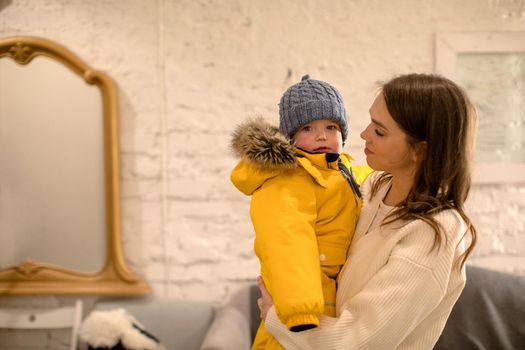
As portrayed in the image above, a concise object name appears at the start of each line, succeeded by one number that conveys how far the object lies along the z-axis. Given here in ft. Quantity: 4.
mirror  9.13
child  3.80
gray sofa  8.18
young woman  3.71
